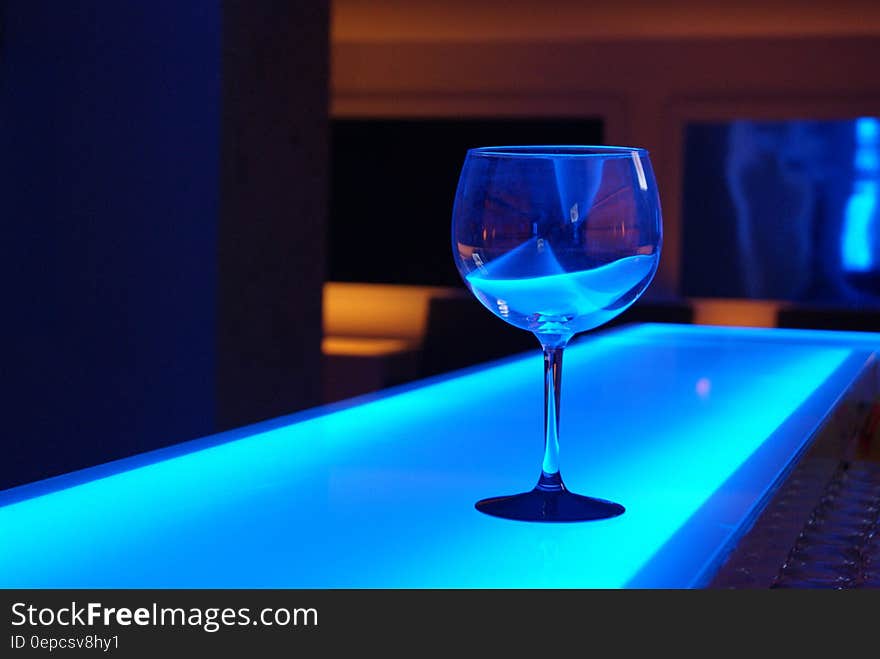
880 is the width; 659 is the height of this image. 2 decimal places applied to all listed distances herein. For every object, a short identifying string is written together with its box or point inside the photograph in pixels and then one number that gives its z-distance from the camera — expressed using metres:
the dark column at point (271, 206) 2.80
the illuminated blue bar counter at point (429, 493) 0.55
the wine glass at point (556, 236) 0.62
